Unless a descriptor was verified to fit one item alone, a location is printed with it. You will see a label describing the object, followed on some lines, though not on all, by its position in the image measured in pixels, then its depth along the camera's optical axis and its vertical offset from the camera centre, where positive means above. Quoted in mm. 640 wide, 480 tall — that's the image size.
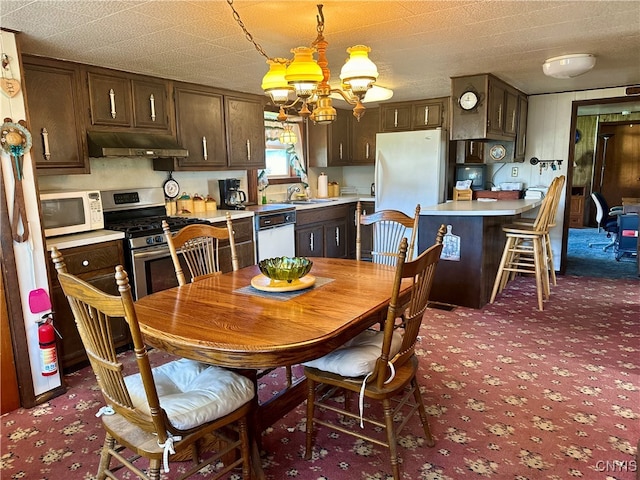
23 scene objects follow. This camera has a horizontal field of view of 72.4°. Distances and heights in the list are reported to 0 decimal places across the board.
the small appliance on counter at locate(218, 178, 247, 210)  4637 -207
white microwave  2809 -224
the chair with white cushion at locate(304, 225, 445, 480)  1667 -793
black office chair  6346 -697
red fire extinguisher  2508 -952
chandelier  2020 +446
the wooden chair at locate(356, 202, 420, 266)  2680 -409
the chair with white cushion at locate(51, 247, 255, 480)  1312 -783
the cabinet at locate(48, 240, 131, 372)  2732 -669
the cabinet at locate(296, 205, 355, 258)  4965 -722
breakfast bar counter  3836 -713
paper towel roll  5902 -190
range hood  3127 +236
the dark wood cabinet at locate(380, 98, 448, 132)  5059 +647
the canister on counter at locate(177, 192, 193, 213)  4168 -281
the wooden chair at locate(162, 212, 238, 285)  2367 -411
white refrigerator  4812 +5
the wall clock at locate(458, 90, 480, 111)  3863 +601
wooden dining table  1442 -548
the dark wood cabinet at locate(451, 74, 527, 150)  3844 +528
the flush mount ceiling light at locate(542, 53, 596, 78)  3156 +738
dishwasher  4328 -603
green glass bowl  2008 -440
